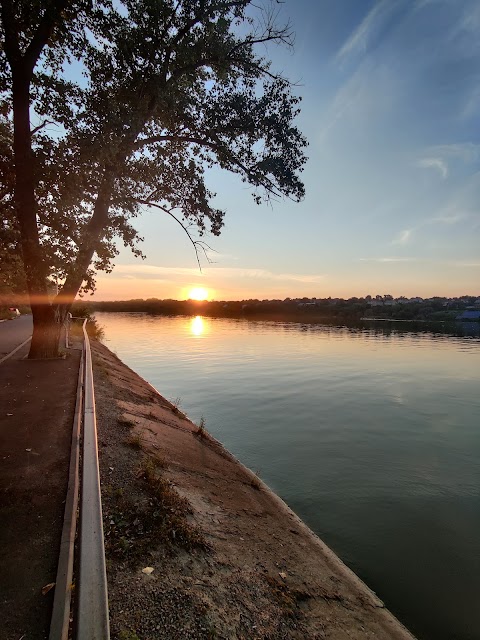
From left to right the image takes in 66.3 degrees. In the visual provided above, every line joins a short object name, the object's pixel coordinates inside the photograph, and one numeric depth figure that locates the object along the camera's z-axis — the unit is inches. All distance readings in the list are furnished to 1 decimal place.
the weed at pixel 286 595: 156.2
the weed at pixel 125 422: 318.7
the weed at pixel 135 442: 269.2
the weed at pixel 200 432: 411.5
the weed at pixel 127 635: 111.9
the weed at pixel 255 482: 311.6
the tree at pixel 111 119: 418.6
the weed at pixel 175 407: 510.0
